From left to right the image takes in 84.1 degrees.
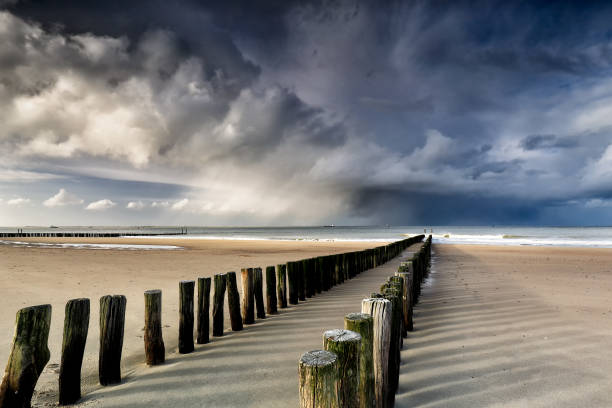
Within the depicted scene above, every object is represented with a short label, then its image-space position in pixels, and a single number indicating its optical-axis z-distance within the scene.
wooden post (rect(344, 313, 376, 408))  2.54
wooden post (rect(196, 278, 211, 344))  4.70
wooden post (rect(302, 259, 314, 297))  7.67
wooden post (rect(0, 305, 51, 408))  2.83
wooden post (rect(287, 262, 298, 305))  7.15
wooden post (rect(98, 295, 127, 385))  3.51
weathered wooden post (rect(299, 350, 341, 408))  2.00
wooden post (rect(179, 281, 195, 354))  4.33
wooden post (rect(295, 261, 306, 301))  7.48
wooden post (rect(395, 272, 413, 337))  5.09
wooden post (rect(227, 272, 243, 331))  5.30
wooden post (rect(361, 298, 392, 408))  2.82
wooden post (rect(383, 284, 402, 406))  3.06
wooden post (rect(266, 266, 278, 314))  6.43
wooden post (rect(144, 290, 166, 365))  3.90
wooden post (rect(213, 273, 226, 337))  5.01
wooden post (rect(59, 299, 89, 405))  3.20
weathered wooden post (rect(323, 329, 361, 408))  2.22
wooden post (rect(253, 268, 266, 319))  5.89
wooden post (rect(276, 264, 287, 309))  6.84
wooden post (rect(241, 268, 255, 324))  5.73
